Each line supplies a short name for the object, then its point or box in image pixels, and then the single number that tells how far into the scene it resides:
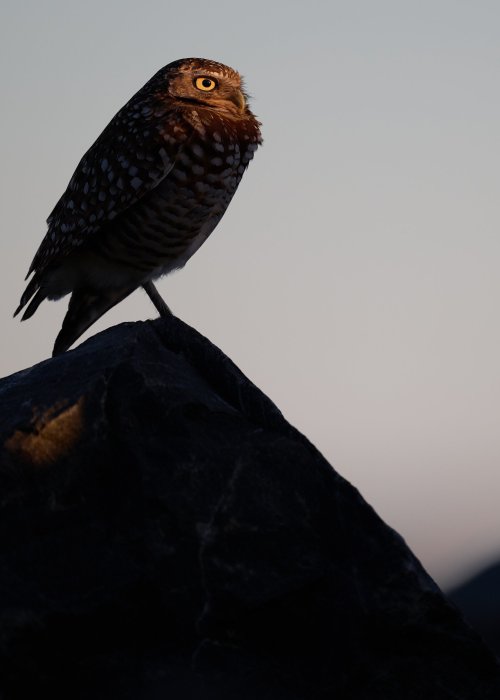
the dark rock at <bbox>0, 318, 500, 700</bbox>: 8.95
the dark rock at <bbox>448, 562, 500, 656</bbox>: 15.45
